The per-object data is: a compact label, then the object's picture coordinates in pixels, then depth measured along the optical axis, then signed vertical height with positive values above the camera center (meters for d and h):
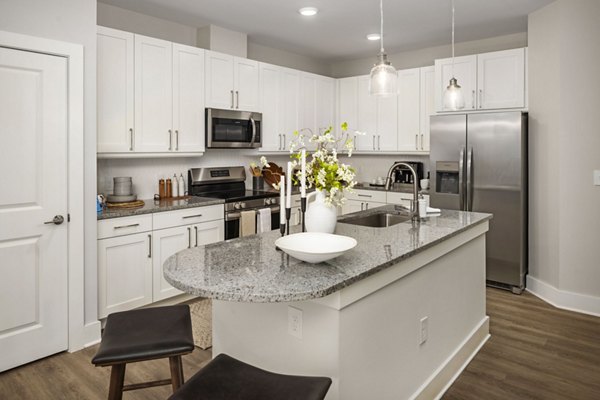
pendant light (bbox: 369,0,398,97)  2.62 +0.67
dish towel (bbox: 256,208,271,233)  4.34 -0.30
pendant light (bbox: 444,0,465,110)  3.03 +0.66
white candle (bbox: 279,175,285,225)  2.12 -0.10
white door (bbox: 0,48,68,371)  2.68 -0.10
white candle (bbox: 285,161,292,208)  2.06 +0.02
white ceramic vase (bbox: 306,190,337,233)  2.32 -0.14
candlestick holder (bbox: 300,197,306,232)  2.11 -0.11
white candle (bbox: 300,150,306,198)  2.09 +0.06
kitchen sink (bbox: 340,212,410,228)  3.08 -0.21
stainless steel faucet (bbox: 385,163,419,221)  2.77 -0.06
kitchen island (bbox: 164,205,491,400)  1.65 -0.53
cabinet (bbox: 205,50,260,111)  4.26 +1.09
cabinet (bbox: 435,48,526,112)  4.30 +1.16
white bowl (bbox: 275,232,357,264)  1.74 -0.23
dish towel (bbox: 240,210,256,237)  4.23 -0.32
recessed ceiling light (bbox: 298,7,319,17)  3.94 +1.64
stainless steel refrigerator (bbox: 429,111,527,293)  4.11 +0.14
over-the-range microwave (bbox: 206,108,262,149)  4.24 +0.61
